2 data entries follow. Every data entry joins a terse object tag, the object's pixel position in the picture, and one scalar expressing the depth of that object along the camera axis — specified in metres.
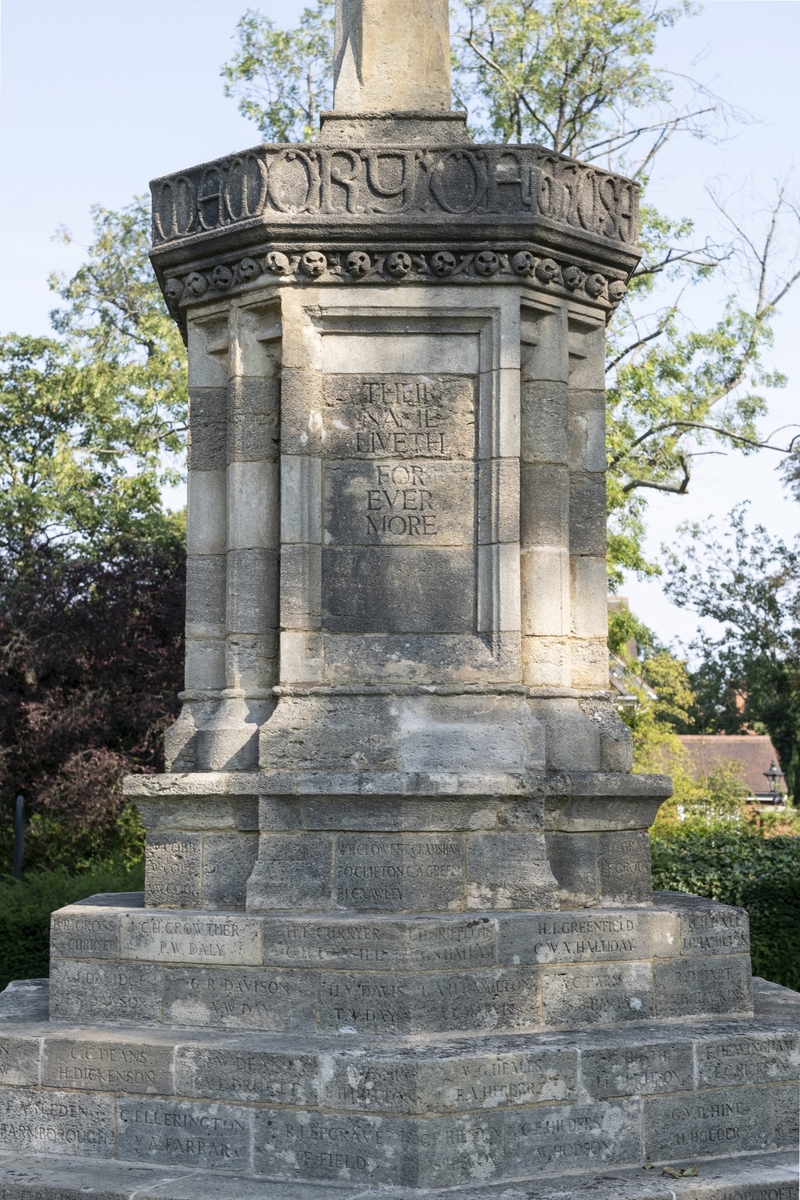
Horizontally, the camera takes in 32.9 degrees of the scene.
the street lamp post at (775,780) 31.30
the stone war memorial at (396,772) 5.22
